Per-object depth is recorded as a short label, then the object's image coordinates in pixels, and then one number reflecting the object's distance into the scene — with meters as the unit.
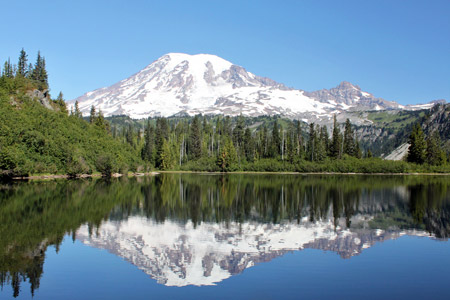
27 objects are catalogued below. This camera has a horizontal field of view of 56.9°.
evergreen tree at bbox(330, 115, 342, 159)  138.12
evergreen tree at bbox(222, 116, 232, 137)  172.10
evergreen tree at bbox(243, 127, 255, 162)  146.25
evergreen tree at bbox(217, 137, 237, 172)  133.88
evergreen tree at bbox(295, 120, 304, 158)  145.55
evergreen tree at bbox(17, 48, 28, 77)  117.69
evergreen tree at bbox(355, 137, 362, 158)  142.00
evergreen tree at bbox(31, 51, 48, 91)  116.91
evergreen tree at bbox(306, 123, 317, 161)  138.38
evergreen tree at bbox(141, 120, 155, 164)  141.00
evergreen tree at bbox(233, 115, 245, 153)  155.88
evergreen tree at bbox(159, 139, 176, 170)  136.62
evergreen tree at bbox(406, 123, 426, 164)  129.25
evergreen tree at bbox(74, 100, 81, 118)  120.34
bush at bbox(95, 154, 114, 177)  90.94
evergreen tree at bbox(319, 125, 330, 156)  141.90
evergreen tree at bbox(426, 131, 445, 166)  130.00
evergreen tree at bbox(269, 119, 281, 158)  149.75
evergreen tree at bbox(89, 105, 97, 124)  127.71
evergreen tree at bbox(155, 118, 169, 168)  140.61
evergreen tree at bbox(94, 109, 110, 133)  119.69
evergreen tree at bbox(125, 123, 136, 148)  158.35
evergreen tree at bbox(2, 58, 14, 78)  110.66
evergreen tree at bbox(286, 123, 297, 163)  137.12
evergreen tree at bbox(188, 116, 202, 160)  149.00
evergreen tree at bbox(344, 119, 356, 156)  143.12
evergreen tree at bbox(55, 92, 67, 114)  109.62
